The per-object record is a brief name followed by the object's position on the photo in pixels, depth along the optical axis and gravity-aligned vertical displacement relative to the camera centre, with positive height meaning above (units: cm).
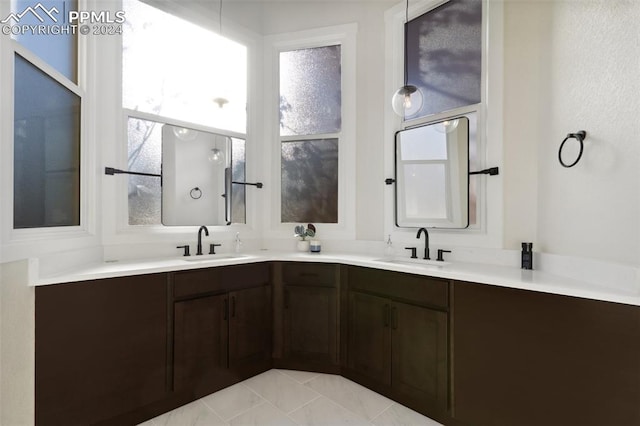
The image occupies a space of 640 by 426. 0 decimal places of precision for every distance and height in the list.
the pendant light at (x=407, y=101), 226 +82
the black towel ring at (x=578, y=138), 161 +39
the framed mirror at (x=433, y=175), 232 +30
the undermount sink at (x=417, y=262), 222 -37
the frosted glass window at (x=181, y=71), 242 +123
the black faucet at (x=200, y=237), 260 -21
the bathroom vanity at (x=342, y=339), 143 -75
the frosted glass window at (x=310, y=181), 300 +31
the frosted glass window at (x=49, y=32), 157 +102
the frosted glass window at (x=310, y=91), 300 +120
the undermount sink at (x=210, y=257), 239 -37
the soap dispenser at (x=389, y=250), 263 -32
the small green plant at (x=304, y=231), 290 -18
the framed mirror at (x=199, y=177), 255 +30
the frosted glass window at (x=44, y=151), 158 +35
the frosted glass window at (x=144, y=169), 239 +34
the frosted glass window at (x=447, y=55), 229 +124
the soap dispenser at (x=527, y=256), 195 -27
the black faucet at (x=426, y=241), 237 -22
